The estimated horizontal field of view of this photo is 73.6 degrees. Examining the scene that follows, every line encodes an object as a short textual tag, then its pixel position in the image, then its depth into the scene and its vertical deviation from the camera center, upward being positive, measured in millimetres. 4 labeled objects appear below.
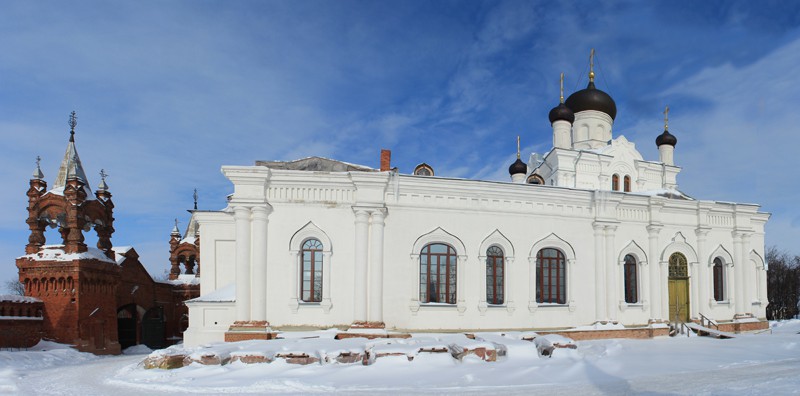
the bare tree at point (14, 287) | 61562 -5033
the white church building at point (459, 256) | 15812 -404
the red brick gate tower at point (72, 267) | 19234 -831
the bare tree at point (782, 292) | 43344 -3987
